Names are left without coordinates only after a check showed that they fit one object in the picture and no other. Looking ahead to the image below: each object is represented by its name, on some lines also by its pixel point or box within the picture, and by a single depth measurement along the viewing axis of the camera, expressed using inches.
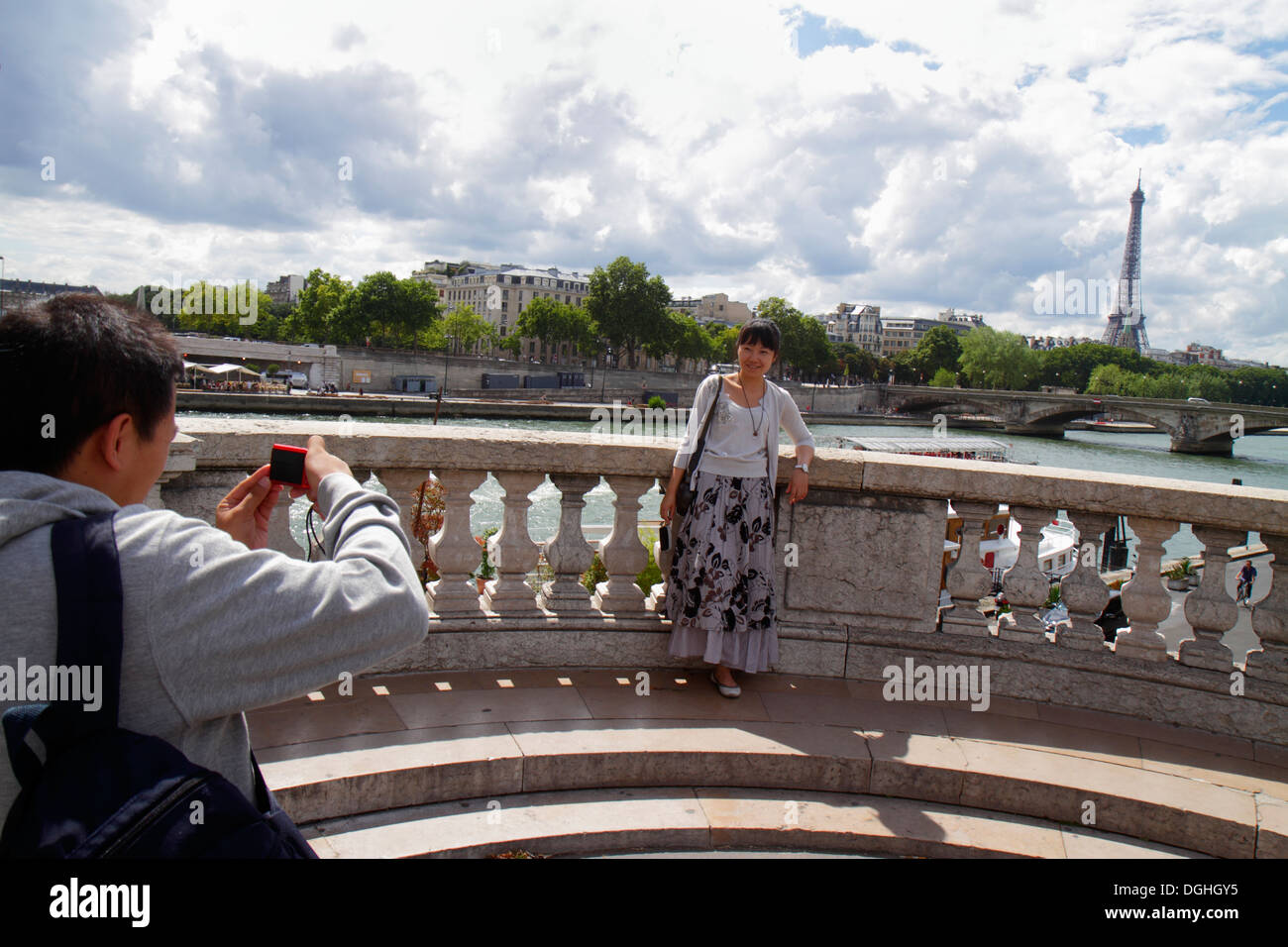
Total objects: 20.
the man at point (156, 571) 38.9
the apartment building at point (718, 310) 5024.6
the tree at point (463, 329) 3305.9
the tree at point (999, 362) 3587.6
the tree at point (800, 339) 3435.0
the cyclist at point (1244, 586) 366.0
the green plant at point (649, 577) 456.8
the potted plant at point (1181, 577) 605.9
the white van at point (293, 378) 2388.0
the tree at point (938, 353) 4345.5
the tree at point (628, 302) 3179.1
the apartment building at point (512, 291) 4138.8
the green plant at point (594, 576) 441.9
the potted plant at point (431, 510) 459.5
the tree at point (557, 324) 3265.3
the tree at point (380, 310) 2822.3
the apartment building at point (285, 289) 5304.6
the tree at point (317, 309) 3009.4
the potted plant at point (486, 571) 537.2
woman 144.0
